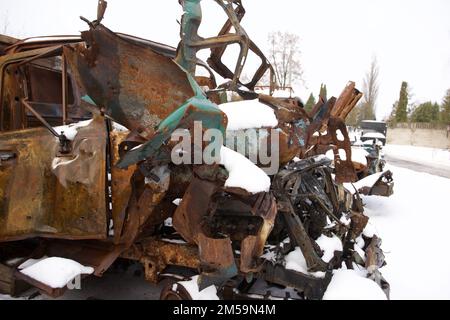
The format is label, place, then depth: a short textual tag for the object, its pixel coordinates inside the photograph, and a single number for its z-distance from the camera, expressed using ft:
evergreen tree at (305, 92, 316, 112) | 143.33
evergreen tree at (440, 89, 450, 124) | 105.60
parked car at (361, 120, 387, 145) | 66.45
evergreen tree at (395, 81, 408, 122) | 131.44
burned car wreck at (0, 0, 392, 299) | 8.16
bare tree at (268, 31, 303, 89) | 103.91
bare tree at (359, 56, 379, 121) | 143.23
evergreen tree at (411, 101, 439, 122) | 121.49
